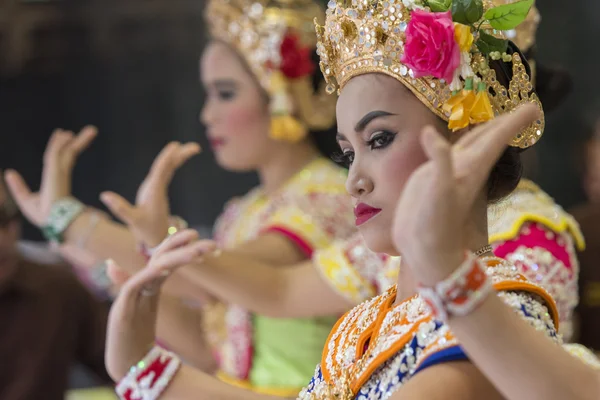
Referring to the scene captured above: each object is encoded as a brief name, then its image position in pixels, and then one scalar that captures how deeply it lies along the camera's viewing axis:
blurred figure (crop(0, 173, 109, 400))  4.49
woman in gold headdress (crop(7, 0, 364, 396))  3.84
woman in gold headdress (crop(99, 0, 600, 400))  1.46
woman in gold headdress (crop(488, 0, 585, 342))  2.79
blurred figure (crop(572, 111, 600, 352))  3.92
